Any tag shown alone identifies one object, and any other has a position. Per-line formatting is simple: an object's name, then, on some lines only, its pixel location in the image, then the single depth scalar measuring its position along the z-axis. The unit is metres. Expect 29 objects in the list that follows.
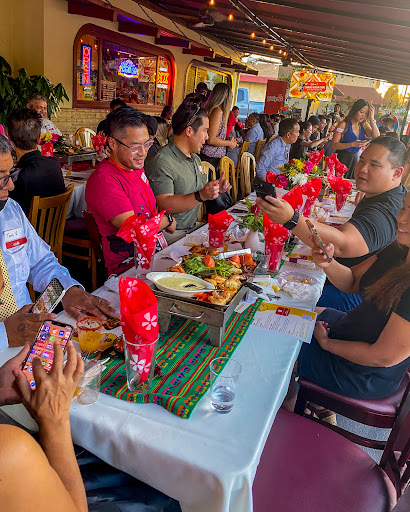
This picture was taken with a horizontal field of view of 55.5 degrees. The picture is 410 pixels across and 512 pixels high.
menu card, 1.62
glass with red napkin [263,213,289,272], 2.11
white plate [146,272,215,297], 1.49
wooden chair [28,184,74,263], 2.87
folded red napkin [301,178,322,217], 3.13
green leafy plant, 5.97
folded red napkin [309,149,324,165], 4.88
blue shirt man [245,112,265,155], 8.43
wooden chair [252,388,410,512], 1.28
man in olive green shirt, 2.91
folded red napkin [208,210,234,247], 2.29
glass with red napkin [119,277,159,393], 1.15
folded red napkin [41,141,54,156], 4.19
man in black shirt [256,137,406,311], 2.26
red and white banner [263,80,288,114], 13.15
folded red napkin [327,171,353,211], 3.70
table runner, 1.18
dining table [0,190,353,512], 0.99
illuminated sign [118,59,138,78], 9.13
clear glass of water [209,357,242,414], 1.18
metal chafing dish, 1.44
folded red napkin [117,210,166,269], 1.74
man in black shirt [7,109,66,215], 3.15
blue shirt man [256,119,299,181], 5.38
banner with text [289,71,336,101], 12.79
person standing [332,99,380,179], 6.20
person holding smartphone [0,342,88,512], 0.68
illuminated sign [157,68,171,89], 10.84
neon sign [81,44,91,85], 7.64
